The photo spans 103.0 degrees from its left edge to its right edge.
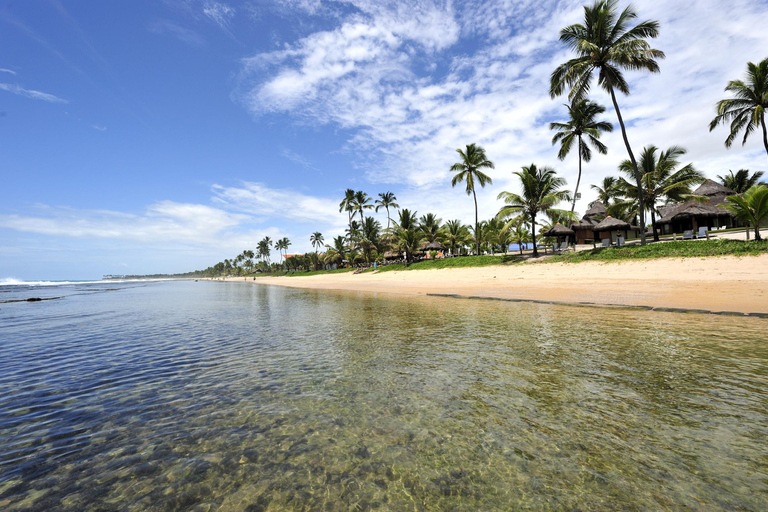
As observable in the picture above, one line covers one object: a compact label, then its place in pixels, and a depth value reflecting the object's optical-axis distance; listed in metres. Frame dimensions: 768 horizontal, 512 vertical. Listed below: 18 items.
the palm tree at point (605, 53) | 24.94
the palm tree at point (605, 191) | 51.10
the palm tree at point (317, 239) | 122.54
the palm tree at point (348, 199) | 69.00
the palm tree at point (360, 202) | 68.81
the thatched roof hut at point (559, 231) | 38.59
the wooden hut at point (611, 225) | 35.00
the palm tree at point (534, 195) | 35.03
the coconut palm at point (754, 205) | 20.92
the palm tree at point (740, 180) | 47.62
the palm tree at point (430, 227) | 58.78
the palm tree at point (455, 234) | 57.38
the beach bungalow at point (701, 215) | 34.91
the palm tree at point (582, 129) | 39.47
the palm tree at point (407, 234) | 52.03
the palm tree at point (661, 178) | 29.69
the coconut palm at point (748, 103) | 28.12
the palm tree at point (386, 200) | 73.12
